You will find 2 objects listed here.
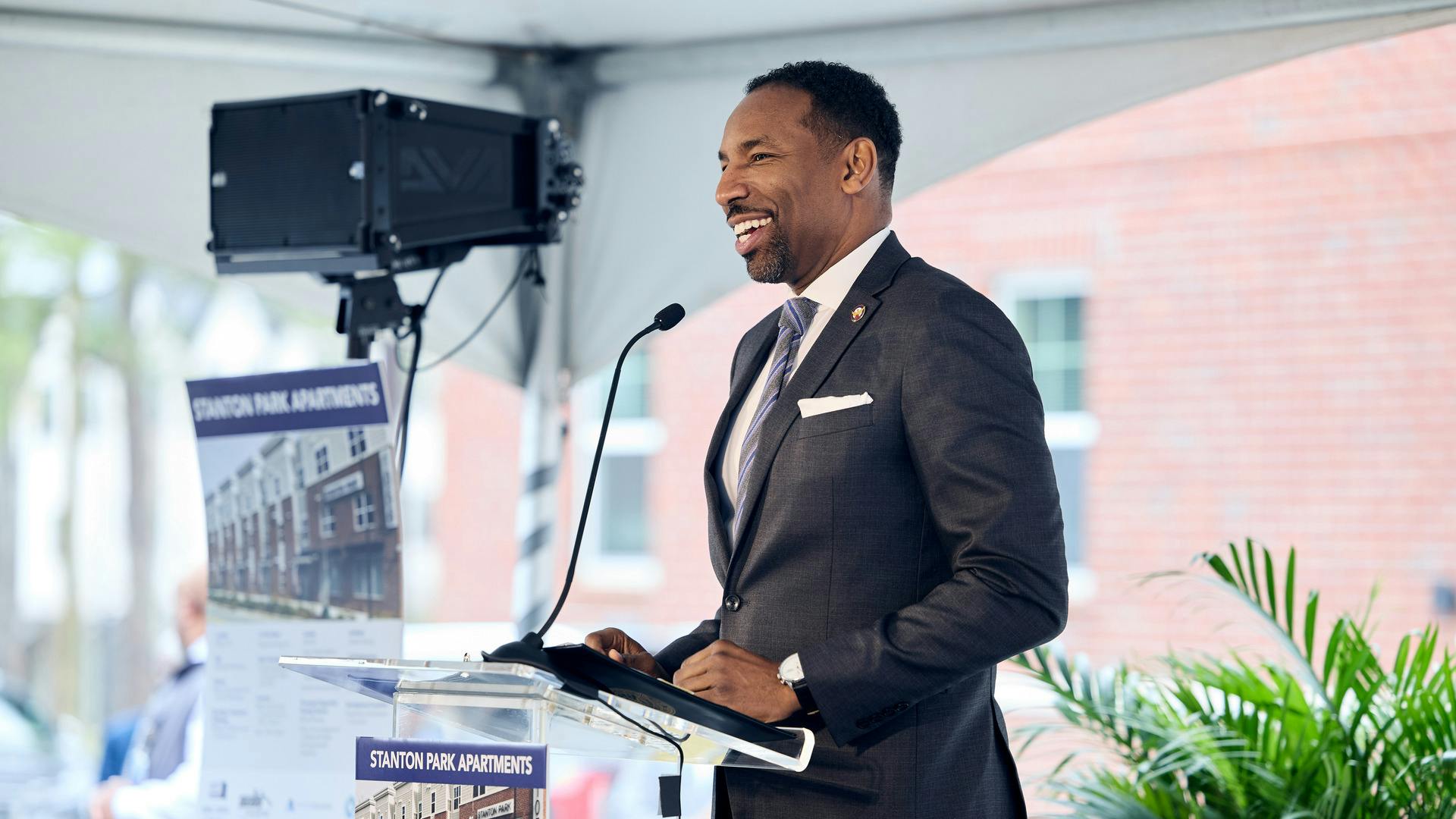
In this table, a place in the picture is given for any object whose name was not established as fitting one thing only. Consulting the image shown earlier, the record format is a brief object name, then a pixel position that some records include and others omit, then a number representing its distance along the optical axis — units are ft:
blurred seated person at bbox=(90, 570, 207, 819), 25.75
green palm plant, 17.88
